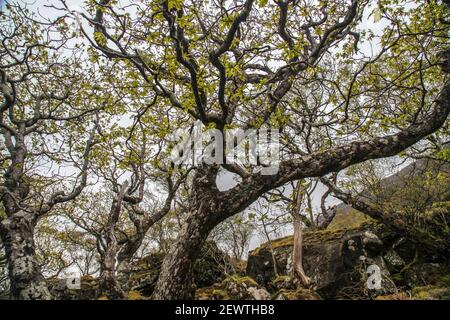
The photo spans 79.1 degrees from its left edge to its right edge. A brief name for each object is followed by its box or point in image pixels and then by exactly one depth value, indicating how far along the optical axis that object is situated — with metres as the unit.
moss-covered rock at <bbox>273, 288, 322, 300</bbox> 7.81
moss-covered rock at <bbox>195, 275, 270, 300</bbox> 8.02
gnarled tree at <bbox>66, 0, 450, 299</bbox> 5.70
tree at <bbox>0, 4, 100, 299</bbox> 6.81
